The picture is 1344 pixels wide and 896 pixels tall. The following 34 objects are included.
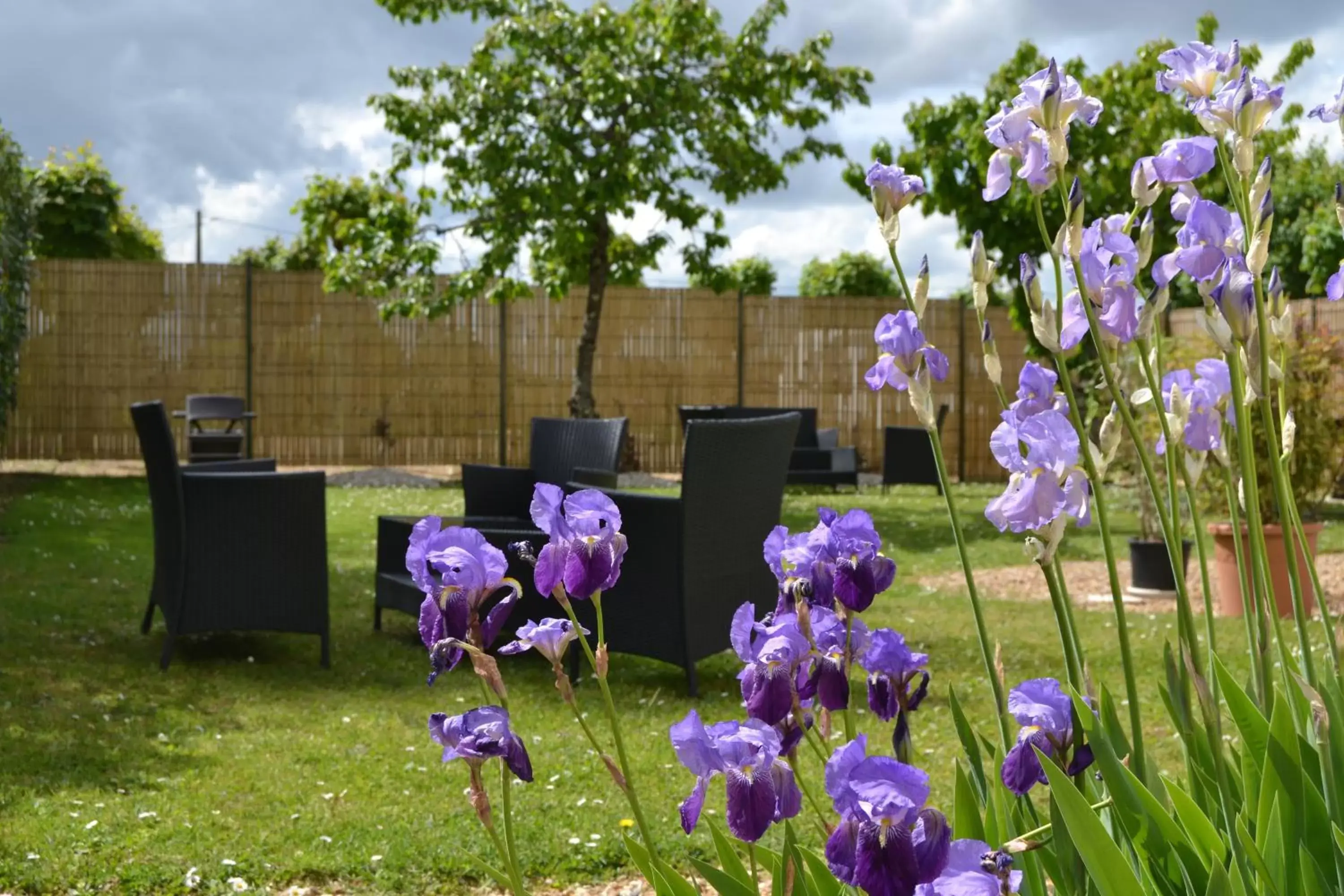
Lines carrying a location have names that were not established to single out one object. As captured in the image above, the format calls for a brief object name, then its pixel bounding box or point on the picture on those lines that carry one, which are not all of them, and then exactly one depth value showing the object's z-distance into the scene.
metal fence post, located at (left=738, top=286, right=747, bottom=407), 13.40
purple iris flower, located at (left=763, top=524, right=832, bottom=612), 1.24
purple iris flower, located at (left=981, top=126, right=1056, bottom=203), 1.19
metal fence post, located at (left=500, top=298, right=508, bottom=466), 13.02
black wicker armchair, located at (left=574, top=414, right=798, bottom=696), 4.03
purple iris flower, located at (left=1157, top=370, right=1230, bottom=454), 1.42
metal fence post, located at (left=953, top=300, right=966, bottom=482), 13.60
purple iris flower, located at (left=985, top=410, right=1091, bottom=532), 1.06
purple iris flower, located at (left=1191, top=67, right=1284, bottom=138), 1.25
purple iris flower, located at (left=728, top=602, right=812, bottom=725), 1.12
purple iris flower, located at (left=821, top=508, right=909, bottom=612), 1.22
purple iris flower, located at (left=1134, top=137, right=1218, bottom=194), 1.31
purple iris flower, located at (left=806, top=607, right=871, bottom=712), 1.19
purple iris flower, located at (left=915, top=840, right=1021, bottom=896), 0.84
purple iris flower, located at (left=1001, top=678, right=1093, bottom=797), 1.11
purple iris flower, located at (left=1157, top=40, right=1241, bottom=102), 1.36
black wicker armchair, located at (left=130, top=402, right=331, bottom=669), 4.36
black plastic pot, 6.06
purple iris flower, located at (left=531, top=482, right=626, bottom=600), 1.10
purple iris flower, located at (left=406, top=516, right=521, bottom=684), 1.11
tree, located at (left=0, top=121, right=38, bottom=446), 8.79
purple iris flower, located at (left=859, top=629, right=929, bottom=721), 1.27
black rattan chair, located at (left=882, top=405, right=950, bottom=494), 11.05
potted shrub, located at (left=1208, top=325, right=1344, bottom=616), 5.68
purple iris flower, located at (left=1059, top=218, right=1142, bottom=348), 1.18
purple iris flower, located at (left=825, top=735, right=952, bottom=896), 0.87
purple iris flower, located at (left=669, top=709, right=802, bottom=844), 0.98
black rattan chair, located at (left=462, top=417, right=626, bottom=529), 5.68
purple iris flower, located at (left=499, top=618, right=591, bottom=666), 1.12
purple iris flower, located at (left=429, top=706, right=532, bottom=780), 1.08
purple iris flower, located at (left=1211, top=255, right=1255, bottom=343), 1.12
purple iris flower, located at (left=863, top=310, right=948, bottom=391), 1.22
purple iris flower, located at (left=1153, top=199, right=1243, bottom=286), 1.22
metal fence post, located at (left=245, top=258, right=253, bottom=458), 12.62
